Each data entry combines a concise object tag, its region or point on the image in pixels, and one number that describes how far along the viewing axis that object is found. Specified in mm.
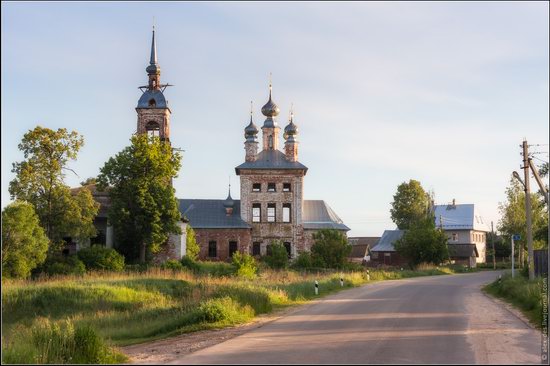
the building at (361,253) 91562
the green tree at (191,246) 54112
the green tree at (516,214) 69062
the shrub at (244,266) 43438
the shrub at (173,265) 45812
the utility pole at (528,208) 30359
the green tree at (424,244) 65688
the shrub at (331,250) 54719
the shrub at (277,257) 55156
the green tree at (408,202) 88812
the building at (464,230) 83625
